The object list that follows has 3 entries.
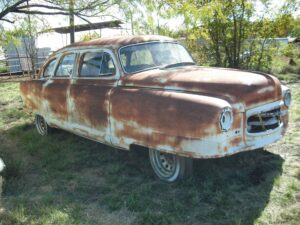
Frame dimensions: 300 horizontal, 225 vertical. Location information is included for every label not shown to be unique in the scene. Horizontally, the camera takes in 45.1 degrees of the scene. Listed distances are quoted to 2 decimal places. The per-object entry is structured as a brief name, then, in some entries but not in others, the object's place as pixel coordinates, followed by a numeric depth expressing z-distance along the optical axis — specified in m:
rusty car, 3.69
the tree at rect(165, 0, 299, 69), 10.32
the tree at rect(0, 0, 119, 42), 7.68
